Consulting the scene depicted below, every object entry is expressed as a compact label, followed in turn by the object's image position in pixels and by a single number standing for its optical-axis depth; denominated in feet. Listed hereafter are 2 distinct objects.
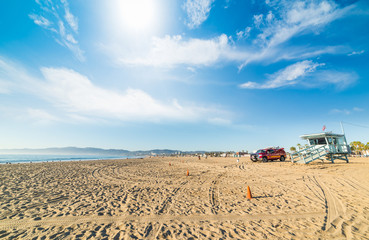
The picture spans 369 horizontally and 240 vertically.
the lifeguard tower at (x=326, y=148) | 66.74
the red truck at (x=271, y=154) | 87.10
